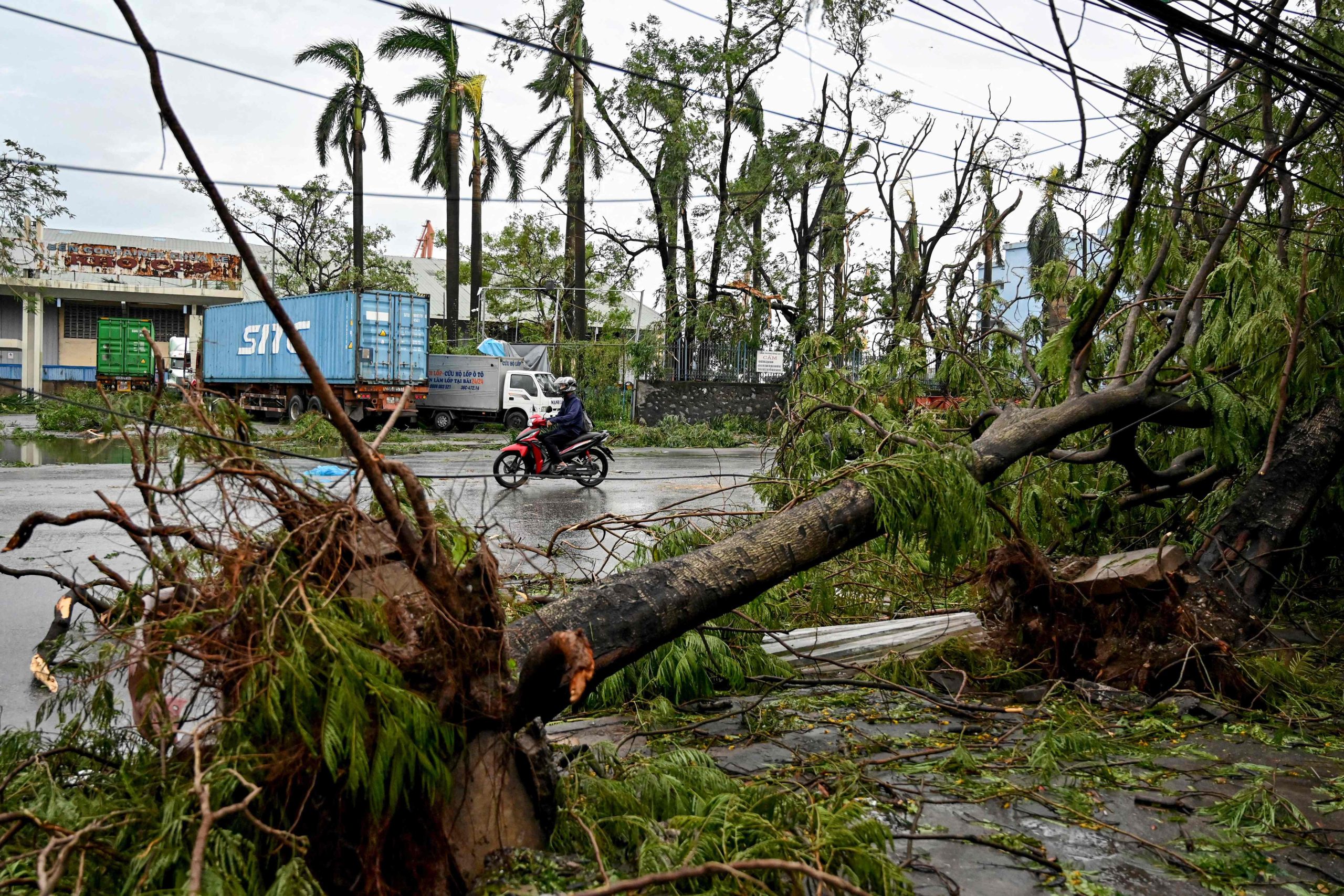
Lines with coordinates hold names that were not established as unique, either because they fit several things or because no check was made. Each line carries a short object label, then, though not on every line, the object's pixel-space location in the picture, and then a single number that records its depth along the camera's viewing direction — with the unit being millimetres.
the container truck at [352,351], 24031
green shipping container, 31578
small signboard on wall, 25703
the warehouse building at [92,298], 36844
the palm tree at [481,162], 32125
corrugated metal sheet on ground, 5633
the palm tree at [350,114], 32250
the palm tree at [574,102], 26531
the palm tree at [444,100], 29547
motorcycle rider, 13195
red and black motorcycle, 13039
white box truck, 25312
